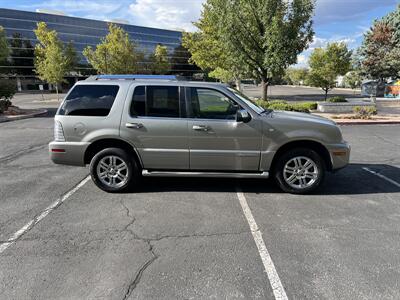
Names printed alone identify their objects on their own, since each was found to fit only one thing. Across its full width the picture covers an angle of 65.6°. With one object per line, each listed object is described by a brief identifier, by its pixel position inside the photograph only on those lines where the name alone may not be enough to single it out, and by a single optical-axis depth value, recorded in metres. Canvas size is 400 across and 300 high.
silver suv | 4.95
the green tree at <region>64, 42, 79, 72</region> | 45.74
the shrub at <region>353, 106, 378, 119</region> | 14.71
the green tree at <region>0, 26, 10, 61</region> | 19.25
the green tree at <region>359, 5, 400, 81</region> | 31.99
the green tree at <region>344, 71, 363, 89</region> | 37.01
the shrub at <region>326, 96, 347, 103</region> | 17.48
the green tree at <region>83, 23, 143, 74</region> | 34.66
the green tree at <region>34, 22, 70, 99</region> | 30.78
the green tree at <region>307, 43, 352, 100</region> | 21.58
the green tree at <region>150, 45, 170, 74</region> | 54.12
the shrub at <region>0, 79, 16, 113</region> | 17.50
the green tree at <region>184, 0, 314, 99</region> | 15.00
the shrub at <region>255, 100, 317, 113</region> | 14.81
